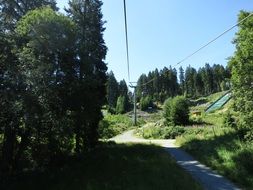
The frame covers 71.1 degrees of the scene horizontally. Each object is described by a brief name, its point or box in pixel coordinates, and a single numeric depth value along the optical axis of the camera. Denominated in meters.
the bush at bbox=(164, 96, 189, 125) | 25.13
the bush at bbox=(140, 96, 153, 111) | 54.41
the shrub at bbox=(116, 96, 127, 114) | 50.80
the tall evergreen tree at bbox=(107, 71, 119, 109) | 60.85
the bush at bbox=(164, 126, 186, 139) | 21.00
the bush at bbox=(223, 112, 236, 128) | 18.69
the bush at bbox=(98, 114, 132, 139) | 20.01
